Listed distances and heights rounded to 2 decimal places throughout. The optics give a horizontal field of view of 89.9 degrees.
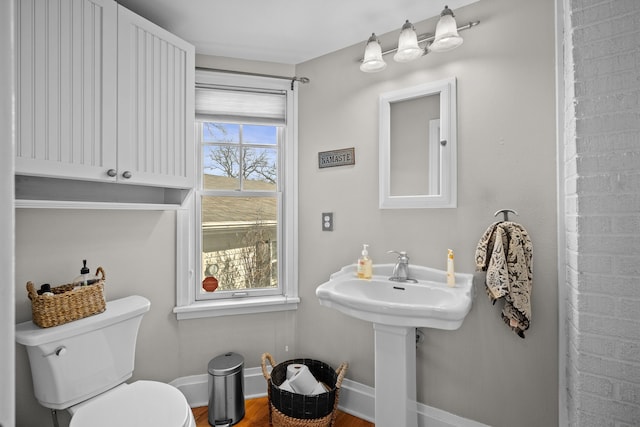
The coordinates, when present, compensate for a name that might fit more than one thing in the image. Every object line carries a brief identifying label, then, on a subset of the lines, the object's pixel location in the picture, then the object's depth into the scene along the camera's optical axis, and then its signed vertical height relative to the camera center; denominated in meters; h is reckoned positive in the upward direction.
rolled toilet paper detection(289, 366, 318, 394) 1.90 -1.01
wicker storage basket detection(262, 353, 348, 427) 1.76 -1.08
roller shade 2.13 +0.75
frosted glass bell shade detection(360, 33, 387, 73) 1.80 +0.89
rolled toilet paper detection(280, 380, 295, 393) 1.90 -1.03
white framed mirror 1.73 +0.39
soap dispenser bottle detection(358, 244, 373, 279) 1.88 -0.31
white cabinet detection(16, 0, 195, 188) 1.25 +0.55
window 2.16 +0.11
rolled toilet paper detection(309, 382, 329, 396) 1.90 -1.05
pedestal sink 1.34 -0.44
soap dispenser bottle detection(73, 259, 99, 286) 1.54 -0.31
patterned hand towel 1.44 -0.27
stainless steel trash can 1.90 -1.07
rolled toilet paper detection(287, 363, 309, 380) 2.03 -0.99
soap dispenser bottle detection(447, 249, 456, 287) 1.65 -0.30
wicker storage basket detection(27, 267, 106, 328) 1.34 -0.39
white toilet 1.27 -0.74
